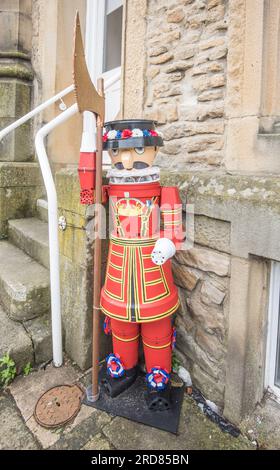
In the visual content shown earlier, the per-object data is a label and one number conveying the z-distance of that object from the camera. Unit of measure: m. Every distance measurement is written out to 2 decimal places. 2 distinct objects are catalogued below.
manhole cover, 1.67
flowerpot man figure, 1.59
